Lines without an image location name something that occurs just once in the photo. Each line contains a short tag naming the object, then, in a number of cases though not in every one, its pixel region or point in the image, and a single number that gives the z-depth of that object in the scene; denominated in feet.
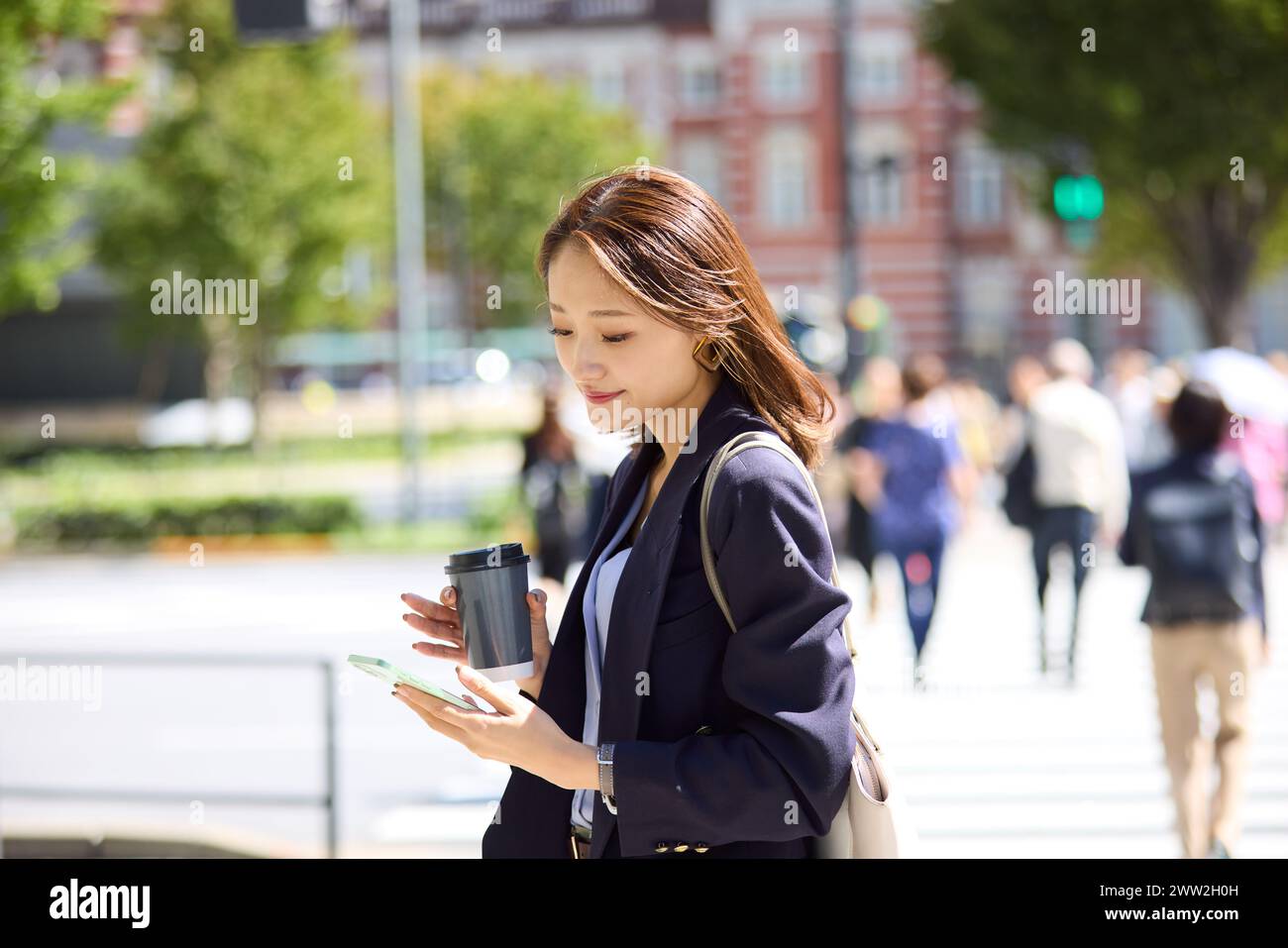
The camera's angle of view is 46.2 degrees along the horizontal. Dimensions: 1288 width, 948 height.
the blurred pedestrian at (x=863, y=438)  31.91
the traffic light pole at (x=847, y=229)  52.03
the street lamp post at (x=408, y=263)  61.82
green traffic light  45.85
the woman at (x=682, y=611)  5.87
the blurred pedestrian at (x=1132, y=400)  37.04
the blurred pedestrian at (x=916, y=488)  29.71
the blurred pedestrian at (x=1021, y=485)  31.17
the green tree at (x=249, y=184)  83.25
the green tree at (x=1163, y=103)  67.82
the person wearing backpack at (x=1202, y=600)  17.52
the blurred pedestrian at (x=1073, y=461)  30.40
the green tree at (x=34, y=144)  48.08
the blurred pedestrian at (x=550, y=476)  32.71
